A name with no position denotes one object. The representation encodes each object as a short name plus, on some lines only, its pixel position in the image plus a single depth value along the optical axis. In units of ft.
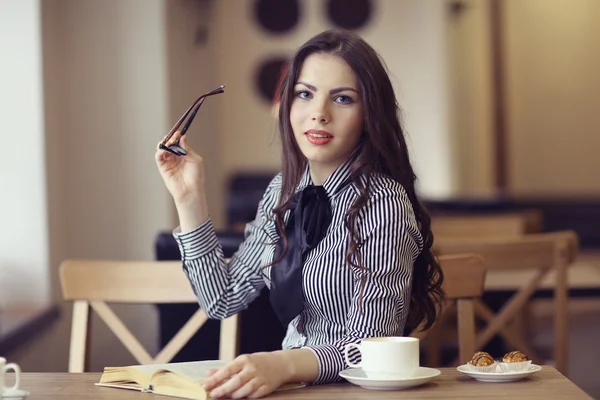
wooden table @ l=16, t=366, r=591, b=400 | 7.23
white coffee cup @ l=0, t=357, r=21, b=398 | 7.26
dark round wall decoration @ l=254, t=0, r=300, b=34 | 40.30
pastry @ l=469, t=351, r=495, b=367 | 7.66
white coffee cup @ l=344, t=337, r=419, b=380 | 7.33
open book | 7.27
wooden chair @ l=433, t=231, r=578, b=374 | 11.75
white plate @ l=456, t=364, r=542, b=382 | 7.52
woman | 8.03
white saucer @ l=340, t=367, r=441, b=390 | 7.32
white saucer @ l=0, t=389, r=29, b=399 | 7.37
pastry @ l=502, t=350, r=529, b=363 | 7.72
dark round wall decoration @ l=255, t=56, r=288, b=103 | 41.21
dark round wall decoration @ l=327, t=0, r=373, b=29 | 39.65
